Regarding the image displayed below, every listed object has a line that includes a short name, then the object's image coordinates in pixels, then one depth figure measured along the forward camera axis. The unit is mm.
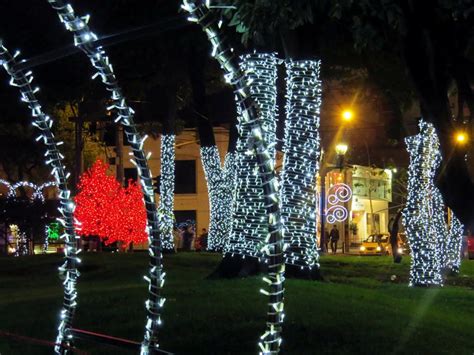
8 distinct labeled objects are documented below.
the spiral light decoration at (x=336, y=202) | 36500
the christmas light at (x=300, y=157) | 14039
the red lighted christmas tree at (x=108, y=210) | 31938
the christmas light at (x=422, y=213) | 17047
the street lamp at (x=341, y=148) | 29086
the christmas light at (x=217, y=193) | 26359
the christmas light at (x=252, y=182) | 14008
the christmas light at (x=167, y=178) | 25703
